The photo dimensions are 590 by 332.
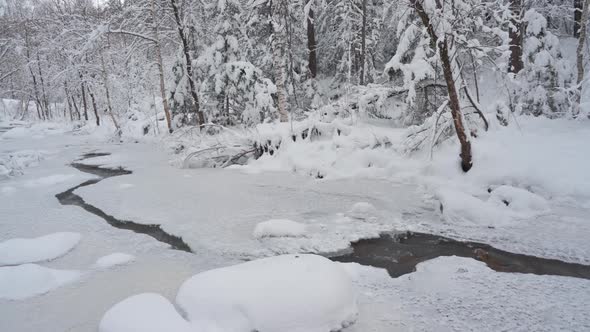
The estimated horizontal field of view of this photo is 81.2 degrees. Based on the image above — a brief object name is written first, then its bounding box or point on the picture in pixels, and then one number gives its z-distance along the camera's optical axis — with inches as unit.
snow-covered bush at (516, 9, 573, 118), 375.9
